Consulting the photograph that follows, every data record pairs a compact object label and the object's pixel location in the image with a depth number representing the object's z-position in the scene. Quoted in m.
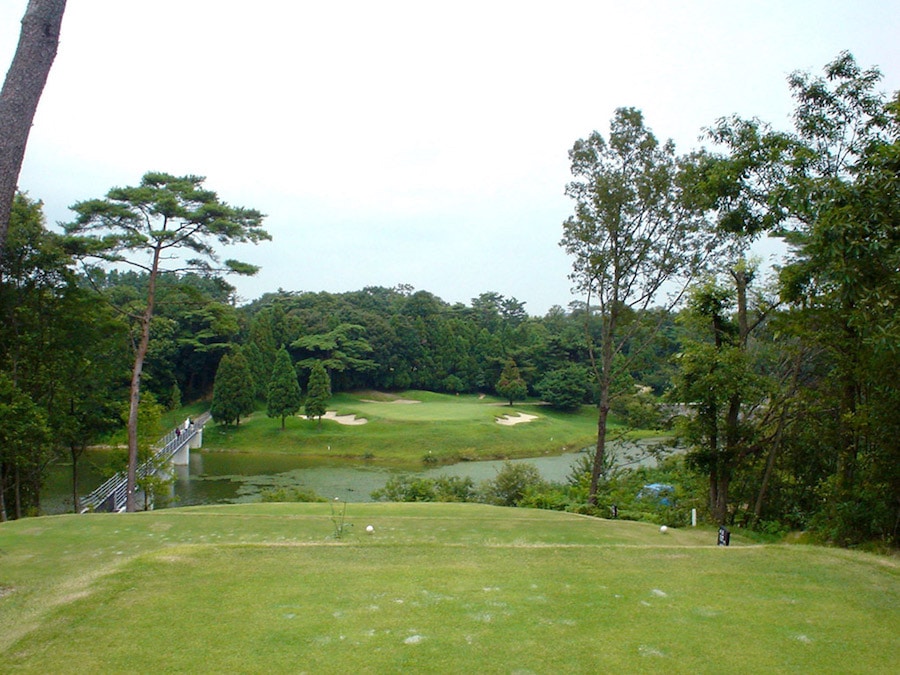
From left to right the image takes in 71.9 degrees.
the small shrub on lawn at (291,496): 18.58
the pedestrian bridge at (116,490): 20.55
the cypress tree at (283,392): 41.66
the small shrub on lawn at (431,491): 20.29
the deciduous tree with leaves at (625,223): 16.97
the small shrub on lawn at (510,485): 20.39
